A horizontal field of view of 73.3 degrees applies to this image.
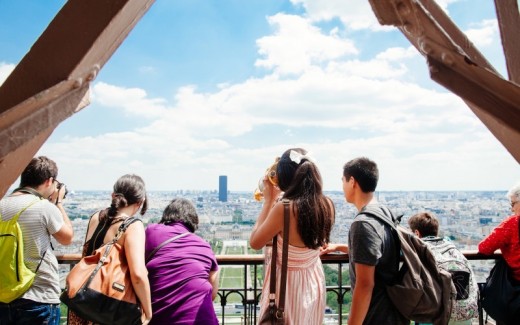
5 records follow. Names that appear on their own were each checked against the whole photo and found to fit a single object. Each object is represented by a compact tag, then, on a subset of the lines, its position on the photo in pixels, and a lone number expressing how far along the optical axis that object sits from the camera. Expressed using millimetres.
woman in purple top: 2266
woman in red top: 3045
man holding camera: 2490
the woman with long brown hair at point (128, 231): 2119
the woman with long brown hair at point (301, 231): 2306
